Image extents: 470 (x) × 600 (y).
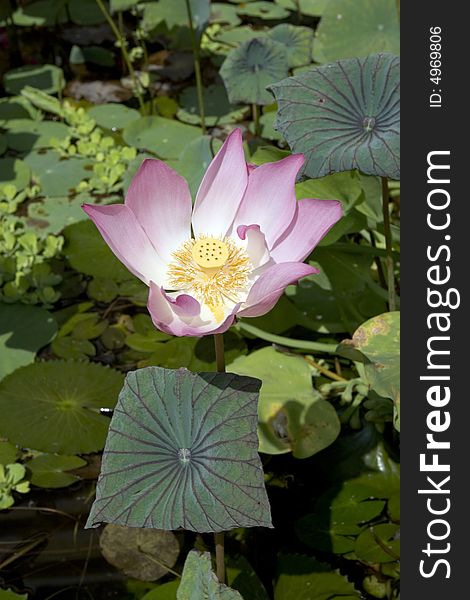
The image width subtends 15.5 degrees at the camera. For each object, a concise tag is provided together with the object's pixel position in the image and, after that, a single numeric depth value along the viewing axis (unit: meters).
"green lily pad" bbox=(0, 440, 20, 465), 1.50
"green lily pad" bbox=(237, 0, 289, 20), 2.43
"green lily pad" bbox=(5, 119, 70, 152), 1.97
